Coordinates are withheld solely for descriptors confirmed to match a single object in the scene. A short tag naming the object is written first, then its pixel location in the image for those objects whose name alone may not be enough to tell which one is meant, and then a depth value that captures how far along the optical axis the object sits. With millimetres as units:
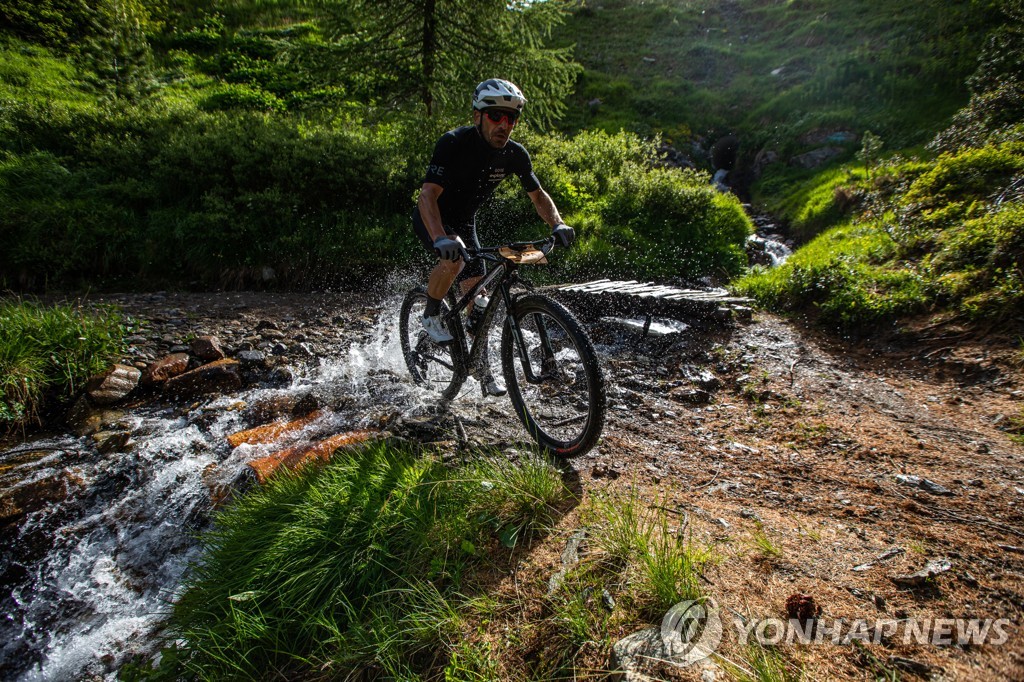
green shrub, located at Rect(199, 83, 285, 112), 14570
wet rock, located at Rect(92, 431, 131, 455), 4274
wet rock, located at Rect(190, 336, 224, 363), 5789
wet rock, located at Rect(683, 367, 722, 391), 5414
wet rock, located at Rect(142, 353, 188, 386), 5207
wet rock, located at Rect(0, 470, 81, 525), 3535
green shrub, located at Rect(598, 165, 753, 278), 9367
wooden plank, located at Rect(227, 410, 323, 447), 4496
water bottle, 4398
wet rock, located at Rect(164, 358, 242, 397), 5207
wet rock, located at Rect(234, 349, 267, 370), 5812
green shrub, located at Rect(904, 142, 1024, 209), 7355
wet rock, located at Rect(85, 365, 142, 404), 4844
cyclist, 3973
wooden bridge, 7105
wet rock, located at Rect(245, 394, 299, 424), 4961
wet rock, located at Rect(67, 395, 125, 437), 4496
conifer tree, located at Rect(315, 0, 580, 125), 9656
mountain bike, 3381
